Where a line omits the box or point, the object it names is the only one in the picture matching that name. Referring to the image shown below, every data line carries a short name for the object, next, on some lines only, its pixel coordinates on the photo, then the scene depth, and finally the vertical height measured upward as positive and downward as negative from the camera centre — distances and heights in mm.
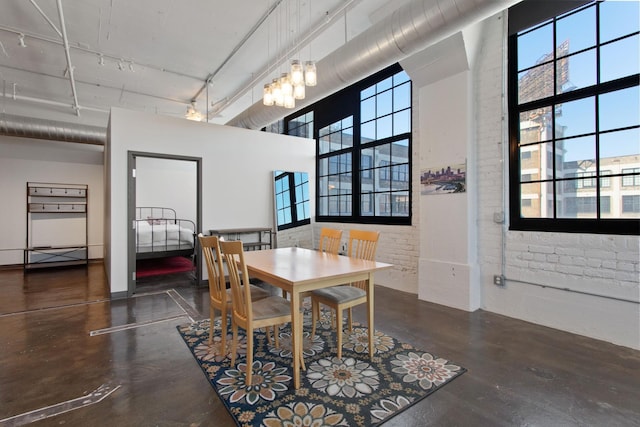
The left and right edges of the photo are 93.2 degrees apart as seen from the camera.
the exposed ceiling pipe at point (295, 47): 3405 +2266
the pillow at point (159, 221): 7602 -162
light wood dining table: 2072 -442
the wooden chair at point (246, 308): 2098 -712
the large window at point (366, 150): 4672 +1111
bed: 5254 -491
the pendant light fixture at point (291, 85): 2488 +1109
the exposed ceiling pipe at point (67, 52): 3130 +2065
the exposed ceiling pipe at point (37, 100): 5342 +2089
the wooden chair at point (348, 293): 2525 -716
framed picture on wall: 3676 +429
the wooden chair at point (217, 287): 2389 -615
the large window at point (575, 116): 2721 +964
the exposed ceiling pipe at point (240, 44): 3507 +2369
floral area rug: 1798 -1181
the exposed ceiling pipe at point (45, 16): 3099 +2155
